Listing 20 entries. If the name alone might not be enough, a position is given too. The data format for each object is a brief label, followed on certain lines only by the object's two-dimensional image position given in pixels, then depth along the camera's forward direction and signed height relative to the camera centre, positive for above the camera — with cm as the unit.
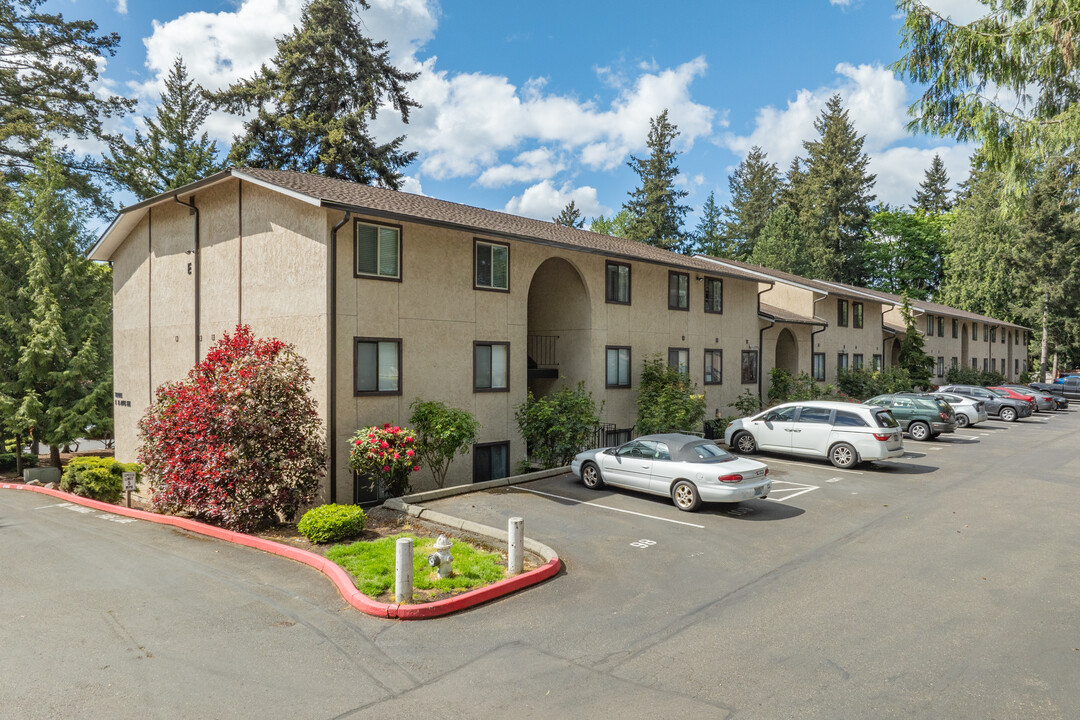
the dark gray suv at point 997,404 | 3294 -200
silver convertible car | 1280 -226
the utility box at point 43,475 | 2455 -423
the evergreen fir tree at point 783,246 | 5469 +1047
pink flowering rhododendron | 1352 -187
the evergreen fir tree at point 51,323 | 2480 +178
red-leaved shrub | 1242 -152
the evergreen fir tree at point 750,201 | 6931 +1877
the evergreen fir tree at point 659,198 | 5969 +1601
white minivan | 1767 -195
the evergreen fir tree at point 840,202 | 6281 +1636
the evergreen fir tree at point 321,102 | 3659 +1558
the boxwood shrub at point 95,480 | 1722 -314
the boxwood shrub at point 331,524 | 1096 -275
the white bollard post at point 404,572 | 805 -263
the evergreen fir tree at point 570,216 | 7100 +1684
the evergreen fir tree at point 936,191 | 8000 +2227
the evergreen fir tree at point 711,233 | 6725 +1430
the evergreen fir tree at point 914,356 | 3816 +62
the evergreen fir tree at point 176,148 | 3512 +1251
